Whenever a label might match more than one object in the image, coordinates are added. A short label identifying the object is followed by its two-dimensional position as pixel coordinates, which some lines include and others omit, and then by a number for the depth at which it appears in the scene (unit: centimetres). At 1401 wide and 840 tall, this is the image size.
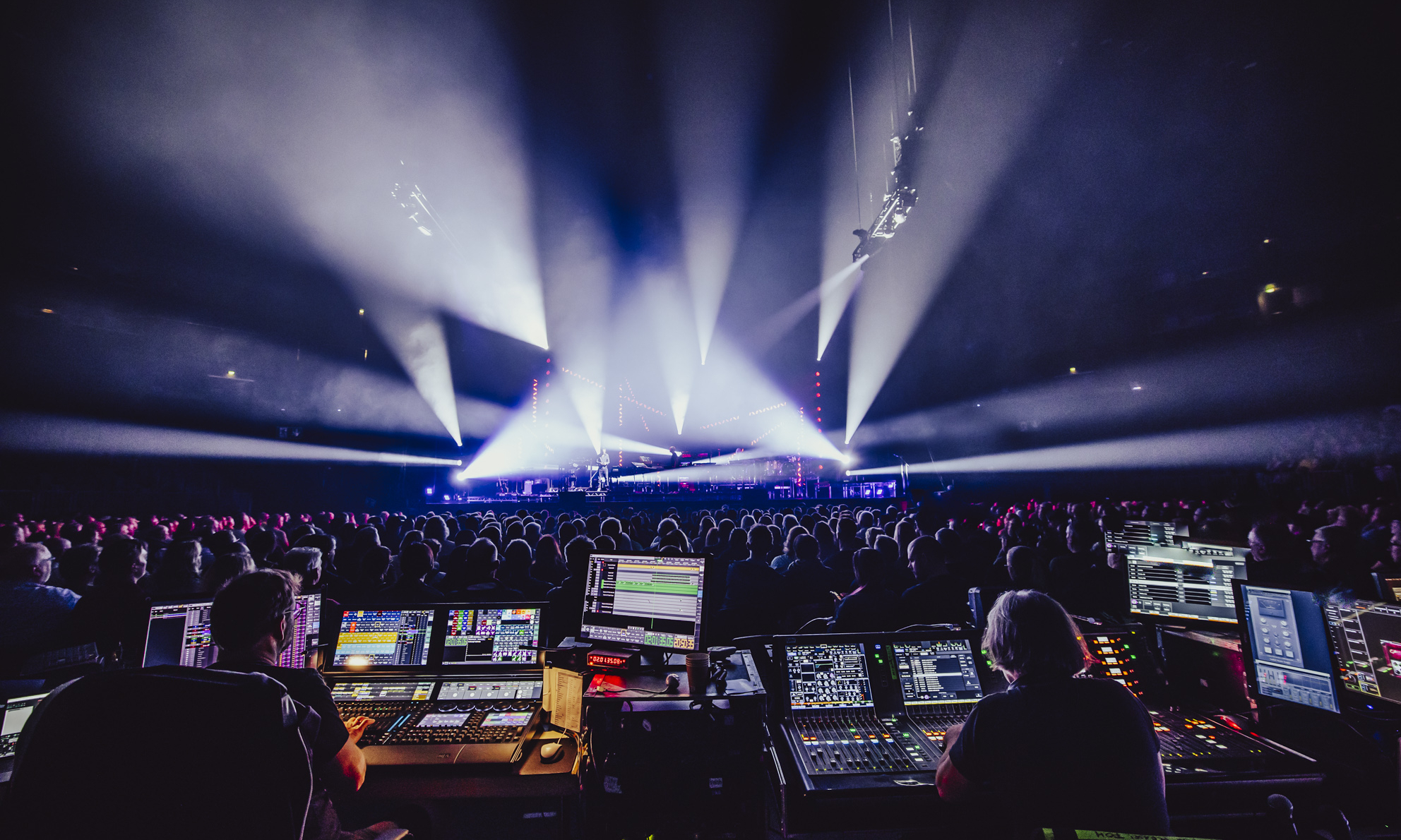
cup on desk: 212
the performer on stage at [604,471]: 2273
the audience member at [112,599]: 314
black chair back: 116
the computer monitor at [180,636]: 217
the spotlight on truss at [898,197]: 723
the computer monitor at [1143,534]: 278
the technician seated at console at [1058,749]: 143
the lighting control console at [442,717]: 208
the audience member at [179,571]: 397
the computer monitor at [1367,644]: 195
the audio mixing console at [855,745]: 195
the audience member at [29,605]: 308
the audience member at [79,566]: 381
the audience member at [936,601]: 372
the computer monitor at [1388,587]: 219
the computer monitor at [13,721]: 172
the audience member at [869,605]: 347
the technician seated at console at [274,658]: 160
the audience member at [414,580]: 370
